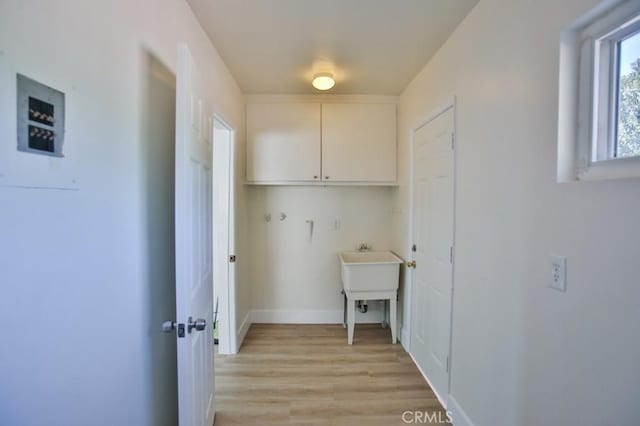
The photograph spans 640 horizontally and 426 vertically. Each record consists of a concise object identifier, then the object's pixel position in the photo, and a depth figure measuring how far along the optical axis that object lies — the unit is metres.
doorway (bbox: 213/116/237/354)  2.64
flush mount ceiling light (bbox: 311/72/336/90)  2.46
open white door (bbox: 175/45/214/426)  1.15
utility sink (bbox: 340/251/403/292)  2.82
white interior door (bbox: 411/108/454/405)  1.98
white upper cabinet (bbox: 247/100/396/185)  3.04
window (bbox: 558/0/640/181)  0.91
